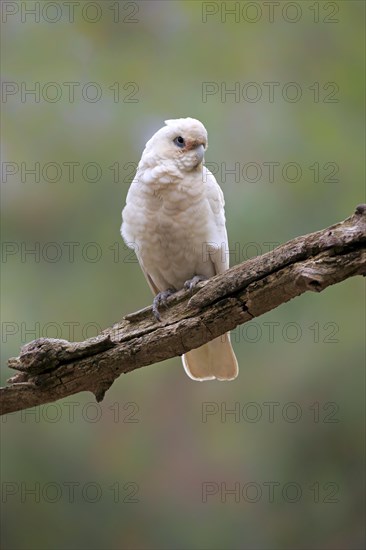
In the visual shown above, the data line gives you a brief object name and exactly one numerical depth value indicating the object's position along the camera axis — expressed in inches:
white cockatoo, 239.0
